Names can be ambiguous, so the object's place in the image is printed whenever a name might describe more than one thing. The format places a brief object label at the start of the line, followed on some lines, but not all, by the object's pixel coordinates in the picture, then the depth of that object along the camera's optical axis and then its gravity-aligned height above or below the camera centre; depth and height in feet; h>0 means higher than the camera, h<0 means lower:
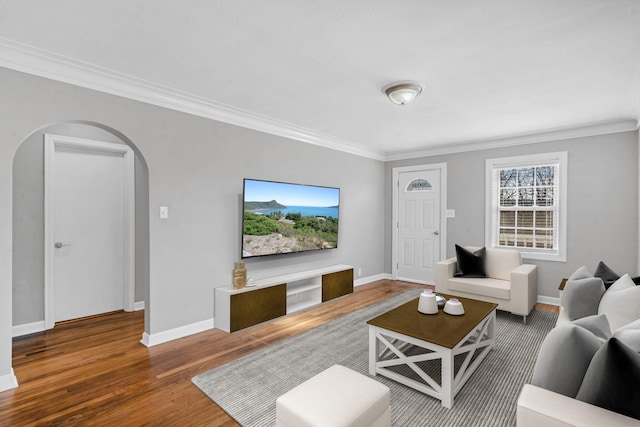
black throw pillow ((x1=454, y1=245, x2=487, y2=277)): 13.75 -2.23
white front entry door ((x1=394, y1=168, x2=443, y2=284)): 18.13 -0.72
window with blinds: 14.49 +0.40
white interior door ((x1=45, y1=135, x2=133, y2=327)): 11.68 -0.65
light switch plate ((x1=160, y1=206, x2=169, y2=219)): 10.07 -0.05
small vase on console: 11.59 -2.38
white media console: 11.03 -3.37
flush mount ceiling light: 9.25 +3.58
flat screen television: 12.21 -0.27
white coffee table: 6.95 -3.25
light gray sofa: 3.80 -2.25
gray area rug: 6.56 -4.18
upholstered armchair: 11.91 -2.86
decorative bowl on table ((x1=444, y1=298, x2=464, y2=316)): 8.61 -2.62
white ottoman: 4.78 -3.07
